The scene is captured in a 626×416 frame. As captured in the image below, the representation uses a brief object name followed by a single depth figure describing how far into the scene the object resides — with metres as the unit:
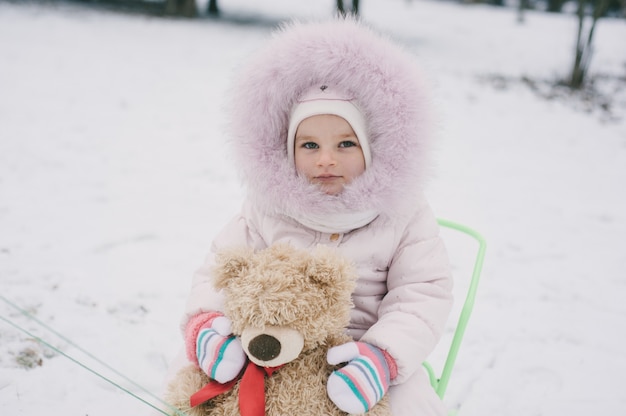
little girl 1.33
